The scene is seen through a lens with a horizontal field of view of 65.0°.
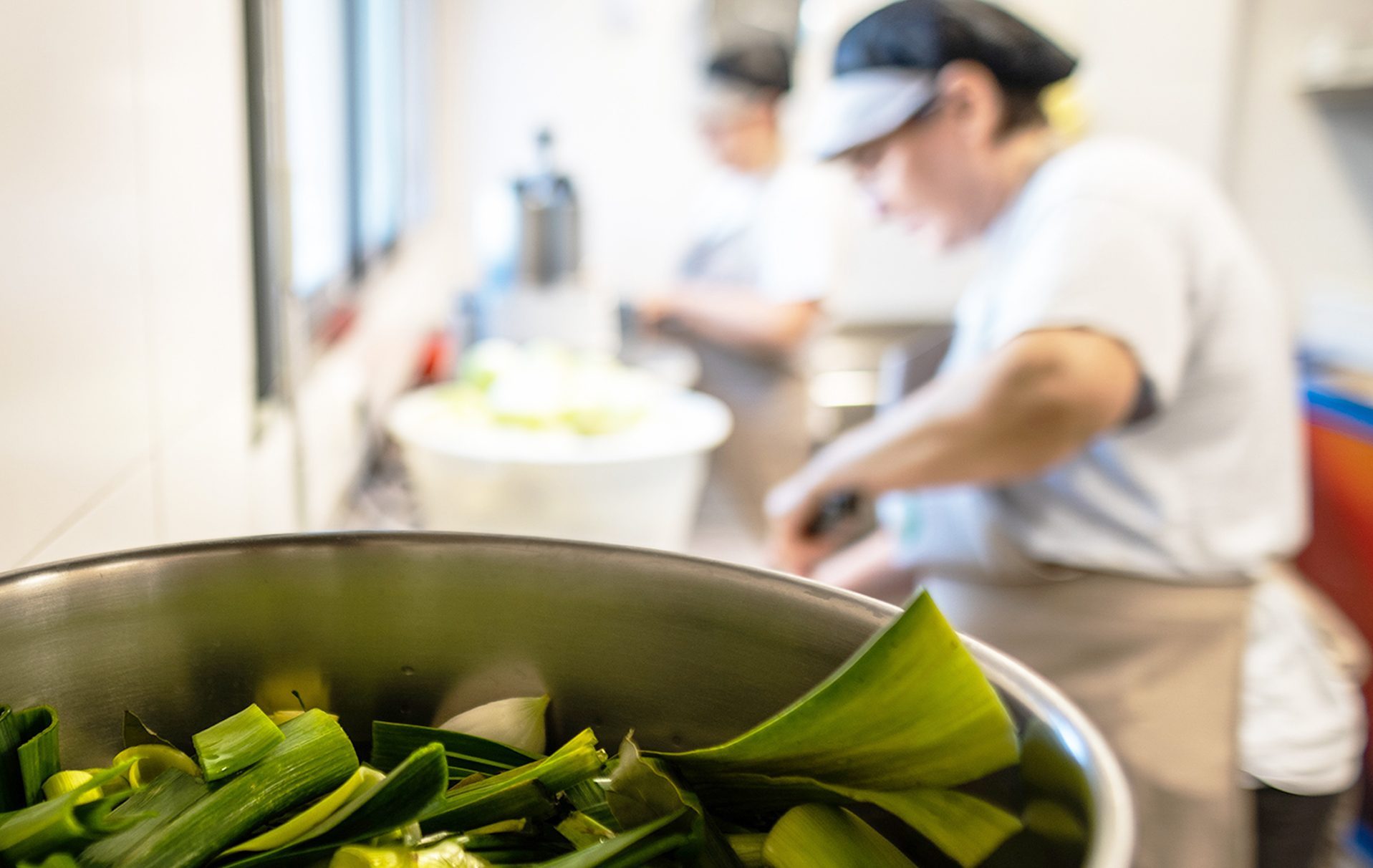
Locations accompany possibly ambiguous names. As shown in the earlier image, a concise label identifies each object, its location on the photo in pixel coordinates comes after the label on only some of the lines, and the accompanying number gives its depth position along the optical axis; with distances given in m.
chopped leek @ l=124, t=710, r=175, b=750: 0.33
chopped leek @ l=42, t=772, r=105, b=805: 0.28
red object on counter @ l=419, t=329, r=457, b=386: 1.96
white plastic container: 1.11
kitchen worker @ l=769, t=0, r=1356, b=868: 1.01
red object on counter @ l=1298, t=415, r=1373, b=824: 2.01
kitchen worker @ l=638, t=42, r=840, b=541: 2.15
